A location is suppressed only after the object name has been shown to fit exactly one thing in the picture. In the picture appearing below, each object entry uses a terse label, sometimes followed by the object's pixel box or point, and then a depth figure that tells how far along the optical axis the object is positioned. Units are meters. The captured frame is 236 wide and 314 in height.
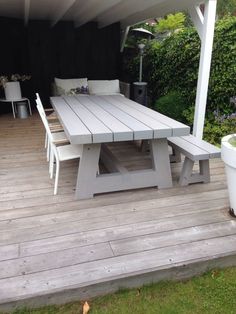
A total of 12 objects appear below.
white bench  2.74
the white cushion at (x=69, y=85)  5.90
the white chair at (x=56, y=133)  3.06
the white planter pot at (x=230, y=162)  2.15
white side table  5.93
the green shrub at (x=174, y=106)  5.20
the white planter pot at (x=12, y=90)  5.82
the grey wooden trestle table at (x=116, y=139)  2.52
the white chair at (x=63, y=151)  2.77
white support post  3.72
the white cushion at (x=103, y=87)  6.06
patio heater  6.22
